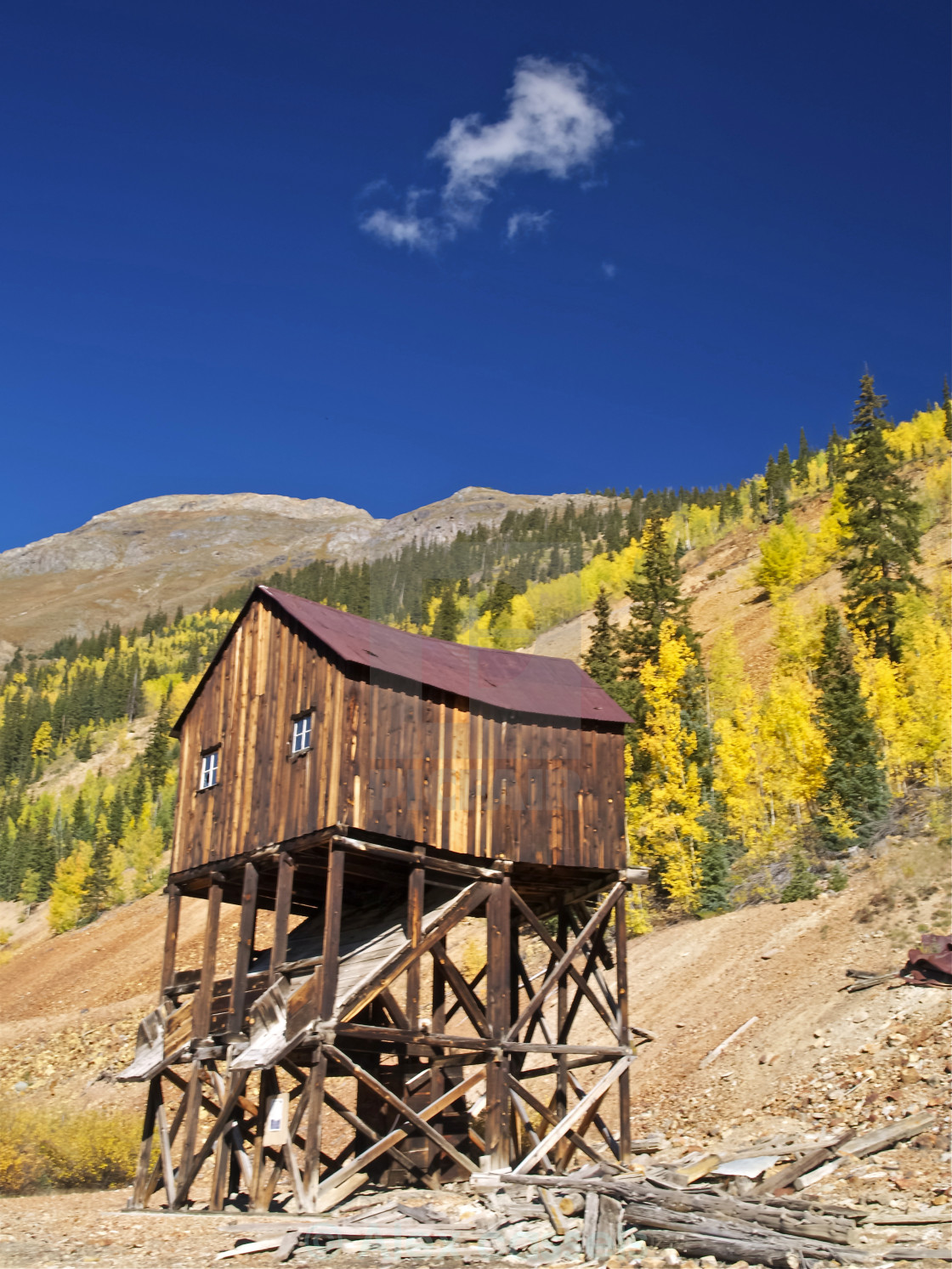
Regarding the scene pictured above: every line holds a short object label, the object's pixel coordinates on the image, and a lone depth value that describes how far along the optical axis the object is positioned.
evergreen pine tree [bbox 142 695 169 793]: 111.25
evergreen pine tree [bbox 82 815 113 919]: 77.50
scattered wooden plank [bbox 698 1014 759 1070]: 26.70
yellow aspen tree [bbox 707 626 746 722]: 59.91
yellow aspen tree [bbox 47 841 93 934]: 78.38
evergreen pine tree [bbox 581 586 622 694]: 54.16
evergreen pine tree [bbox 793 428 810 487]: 122.62
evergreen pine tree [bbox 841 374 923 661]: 52.56
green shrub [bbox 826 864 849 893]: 33.84
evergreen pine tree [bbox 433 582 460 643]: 80.44
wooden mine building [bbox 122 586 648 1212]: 18.67
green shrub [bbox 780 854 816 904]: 34.44
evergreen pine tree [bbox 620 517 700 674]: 53.16
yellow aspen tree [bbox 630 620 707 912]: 41.88
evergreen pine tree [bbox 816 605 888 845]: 39.78
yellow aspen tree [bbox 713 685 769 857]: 43.97
